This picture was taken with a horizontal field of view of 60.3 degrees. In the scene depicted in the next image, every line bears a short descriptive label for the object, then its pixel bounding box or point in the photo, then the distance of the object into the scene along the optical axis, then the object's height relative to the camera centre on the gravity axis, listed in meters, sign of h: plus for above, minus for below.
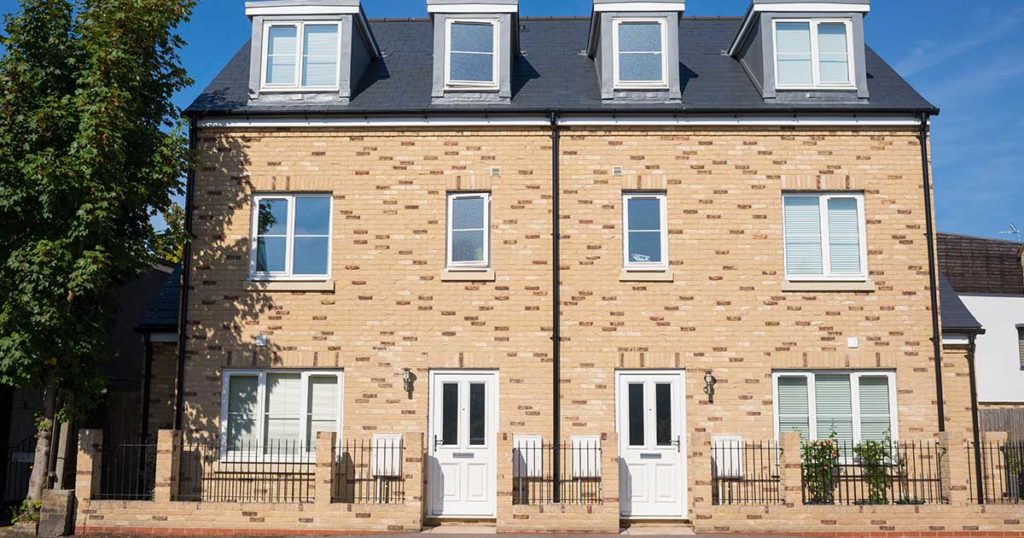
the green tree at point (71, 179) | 12.95 +3.29
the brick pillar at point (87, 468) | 13.33 -1.06
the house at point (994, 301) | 28.47 +3.38
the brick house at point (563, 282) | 14.27 +1.99
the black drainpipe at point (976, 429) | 14.44 -0.38
